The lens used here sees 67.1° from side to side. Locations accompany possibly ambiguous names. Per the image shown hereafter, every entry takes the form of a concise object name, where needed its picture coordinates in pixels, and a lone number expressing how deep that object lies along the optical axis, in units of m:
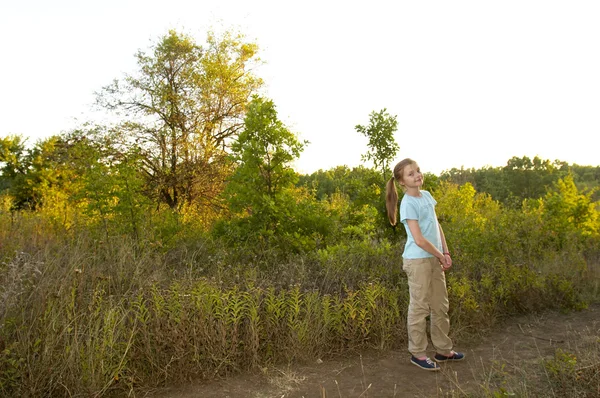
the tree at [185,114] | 16.12
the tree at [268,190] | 6.82
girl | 4.27
